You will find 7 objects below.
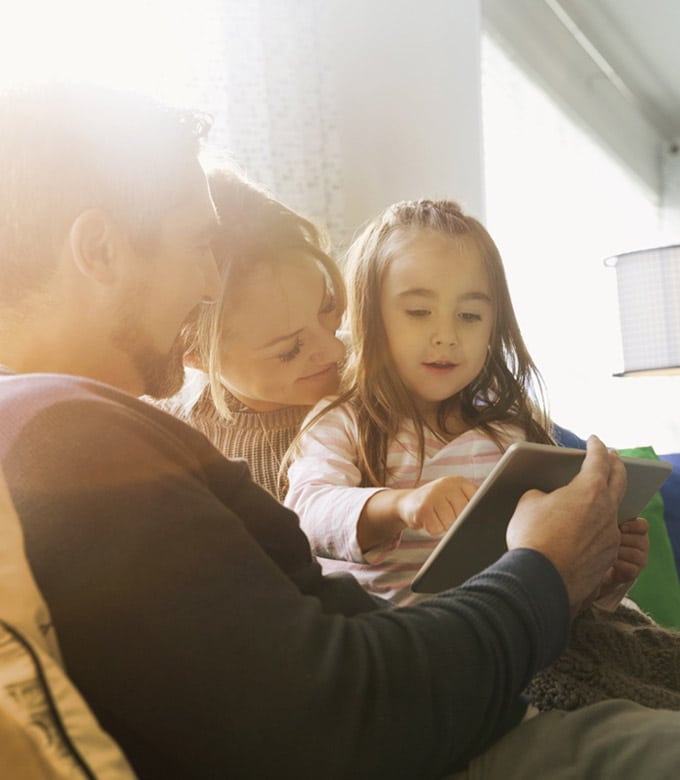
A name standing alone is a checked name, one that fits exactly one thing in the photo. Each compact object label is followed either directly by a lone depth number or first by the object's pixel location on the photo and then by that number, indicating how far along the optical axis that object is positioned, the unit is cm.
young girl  135
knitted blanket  99
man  63
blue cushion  222
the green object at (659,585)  202
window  445
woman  150
